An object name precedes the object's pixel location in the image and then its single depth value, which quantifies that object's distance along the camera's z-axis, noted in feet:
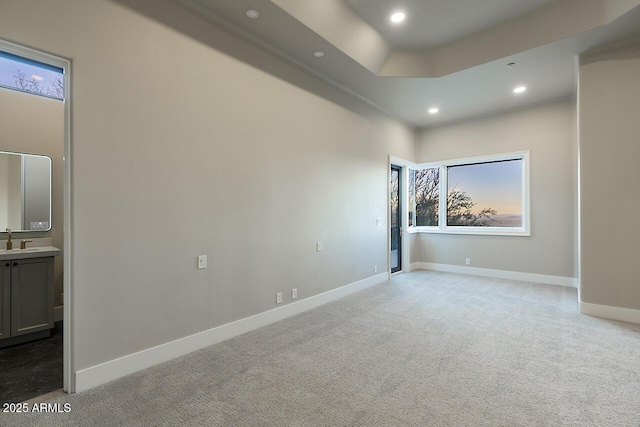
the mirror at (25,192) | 10.36
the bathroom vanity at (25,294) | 9.08
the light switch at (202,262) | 8.90
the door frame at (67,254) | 6.59
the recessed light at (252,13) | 8.91
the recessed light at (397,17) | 10.82
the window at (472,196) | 18.31
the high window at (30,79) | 10.05
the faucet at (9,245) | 10.09
